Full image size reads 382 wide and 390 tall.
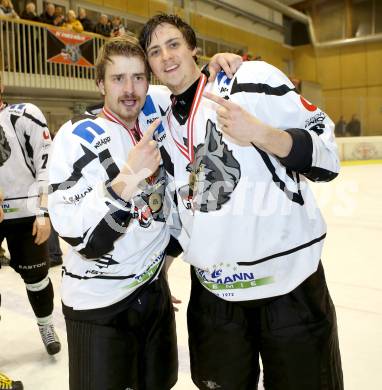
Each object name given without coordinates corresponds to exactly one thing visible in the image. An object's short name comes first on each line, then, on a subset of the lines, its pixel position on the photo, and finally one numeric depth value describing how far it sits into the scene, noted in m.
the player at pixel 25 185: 2.51
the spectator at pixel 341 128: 14.05
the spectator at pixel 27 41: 9.10
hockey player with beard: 1.36
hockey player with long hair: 1.43
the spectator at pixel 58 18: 9.78
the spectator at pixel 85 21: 10.68
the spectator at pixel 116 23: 11.37
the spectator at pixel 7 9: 8.82
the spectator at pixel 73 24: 10.05
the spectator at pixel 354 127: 13.95
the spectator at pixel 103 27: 10.85
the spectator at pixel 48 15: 9.68
